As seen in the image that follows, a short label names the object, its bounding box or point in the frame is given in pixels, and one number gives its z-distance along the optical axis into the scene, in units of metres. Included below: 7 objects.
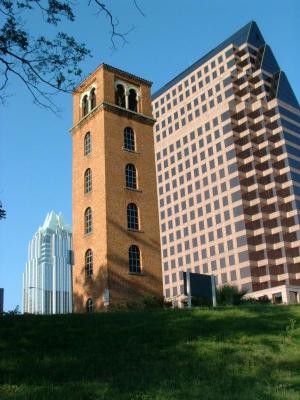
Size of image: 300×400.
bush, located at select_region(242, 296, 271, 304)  29.67
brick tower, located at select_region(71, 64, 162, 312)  34.59
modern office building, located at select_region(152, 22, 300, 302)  89.44
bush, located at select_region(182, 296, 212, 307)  27.78
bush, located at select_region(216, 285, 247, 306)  29.18
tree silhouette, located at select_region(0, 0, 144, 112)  11.33
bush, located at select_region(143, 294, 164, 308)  30.14
